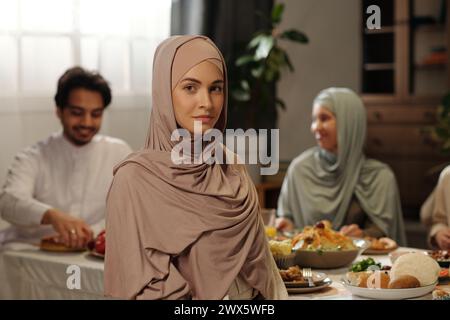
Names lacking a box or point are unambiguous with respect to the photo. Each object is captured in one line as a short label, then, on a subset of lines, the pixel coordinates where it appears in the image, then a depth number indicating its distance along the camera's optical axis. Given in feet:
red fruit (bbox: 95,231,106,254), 8.11
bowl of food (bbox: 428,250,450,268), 7.32
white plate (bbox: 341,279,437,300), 6.04
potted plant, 15.34
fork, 6.39
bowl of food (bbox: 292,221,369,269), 7.29
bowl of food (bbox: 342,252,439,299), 6.07
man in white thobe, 9.96
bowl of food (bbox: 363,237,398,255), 8.22
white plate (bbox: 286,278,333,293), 6.35
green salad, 6.78
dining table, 7.89
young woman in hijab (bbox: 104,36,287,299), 4.91
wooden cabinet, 17.67
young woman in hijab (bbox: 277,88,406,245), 10.51
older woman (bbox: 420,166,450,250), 9.11
